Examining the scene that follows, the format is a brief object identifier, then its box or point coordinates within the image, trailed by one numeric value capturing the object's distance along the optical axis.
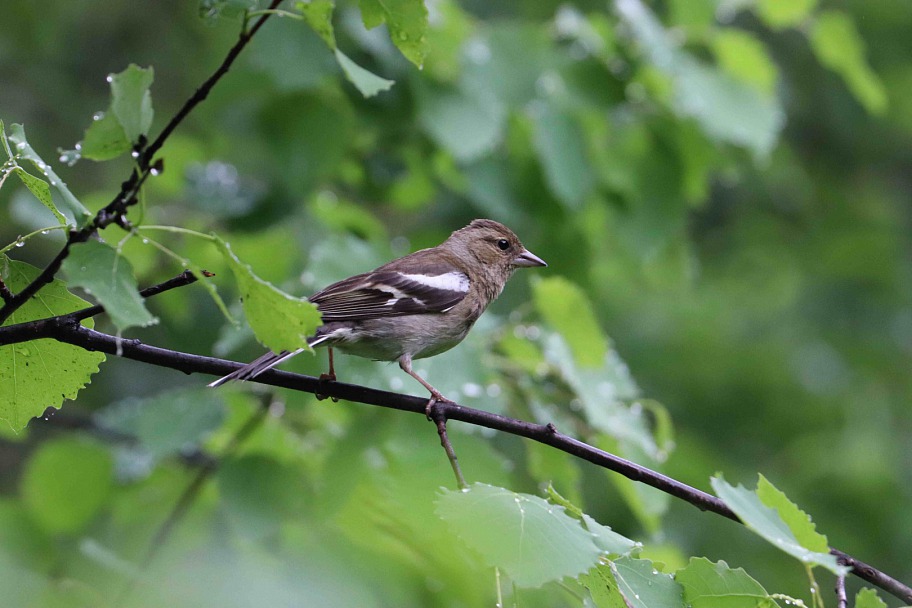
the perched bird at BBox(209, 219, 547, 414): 7.67
